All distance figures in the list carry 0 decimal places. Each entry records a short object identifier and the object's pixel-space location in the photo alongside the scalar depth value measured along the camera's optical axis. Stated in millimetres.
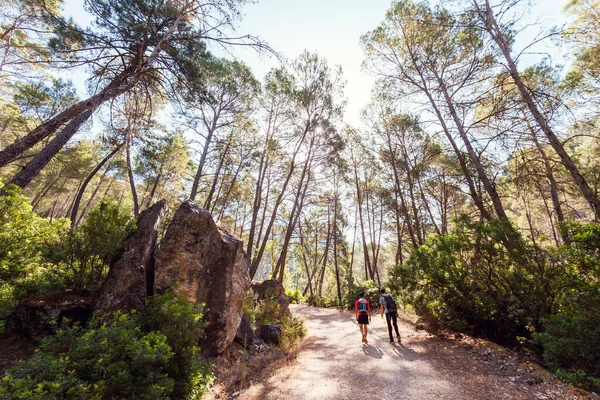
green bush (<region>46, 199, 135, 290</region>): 4766
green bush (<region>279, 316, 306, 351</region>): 7738
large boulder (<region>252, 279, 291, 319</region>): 11327
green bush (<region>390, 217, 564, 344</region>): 5527
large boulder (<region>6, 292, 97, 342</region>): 4047
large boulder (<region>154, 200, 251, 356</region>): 5309
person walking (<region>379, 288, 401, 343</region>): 7547
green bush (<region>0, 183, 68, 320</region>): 4094
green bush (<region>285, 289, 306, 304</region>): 23066
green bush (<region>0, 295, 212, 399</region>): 2619
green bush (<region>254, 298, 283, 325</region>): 9462
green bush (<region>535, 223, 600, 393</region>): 3873
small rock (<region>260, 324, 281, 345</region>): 7871
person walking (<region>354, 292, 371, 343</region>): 7954
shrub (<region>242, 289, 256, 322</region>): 8173
